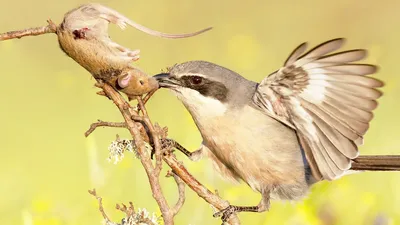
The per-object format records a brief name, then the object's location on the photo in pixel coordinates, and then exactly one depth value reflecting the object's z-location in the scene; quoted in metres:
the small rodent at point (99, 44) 6.15
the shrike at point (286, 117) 7.29
